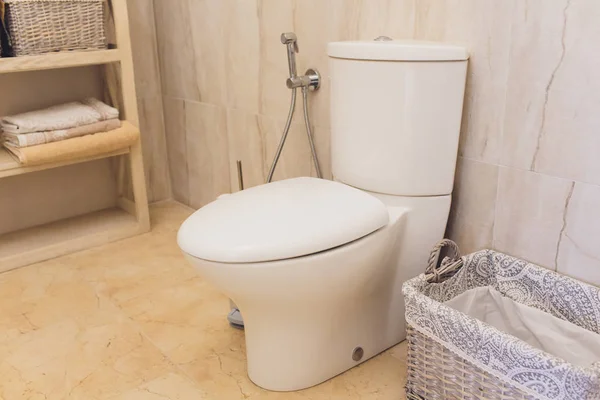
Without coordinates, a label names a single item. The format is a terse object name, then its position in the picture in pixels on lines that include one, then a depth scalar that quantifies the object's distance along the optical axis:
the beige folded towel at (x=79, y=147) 1.74
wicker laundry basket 0.90
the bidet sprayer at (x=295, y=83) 1.55
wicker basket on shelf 1.70
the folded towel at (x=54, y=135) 1.76
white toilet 1.08
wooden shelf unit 1.78
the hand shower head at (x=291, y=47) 1.53
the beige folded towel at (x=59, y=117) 1.78
